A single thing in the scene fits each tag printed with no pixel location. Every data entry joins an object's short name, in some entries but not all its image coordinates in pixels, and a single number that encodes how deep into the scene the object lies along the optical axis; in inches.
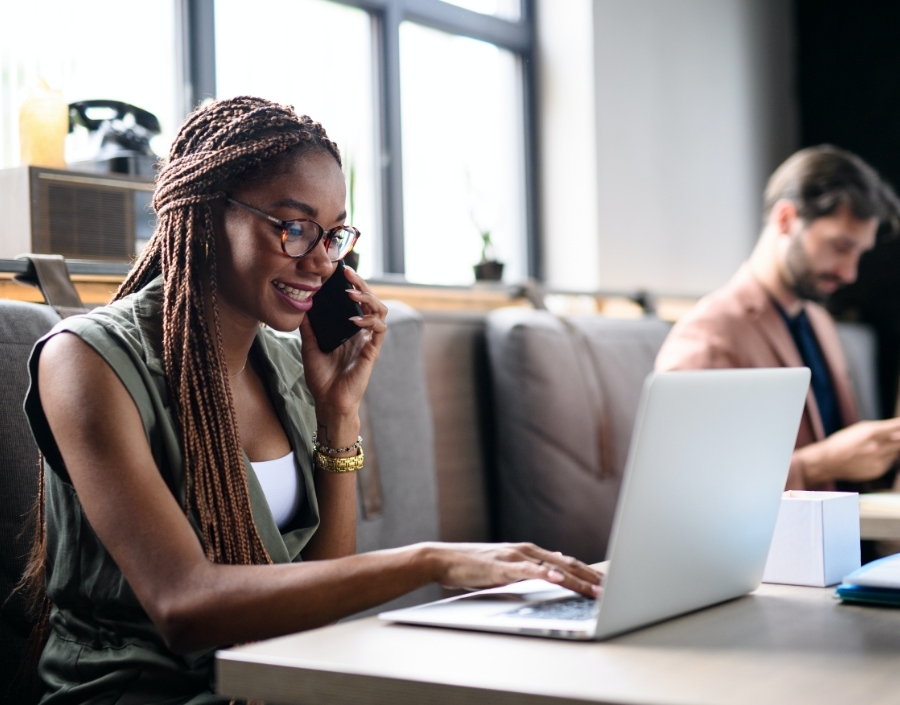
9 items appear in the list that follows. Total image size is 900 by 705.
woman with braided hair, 38.0
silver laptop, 30.1
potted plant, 114.4
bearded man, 90.7
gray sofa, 78.4
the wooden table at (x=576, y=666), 25.3
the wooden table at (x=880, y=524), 51.8
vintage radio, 67.2
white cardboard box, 41.1
